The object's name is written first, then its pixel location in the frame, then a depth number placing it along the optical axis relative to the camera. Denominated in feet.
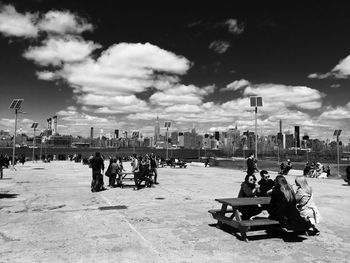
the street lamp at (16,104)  105.91
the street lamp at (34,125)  188.96
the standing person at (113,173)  60.54
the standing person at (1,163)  73.51
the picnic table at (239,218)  25.03
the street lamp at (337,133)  90.89
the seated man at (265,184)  30.04
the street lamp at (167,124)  159.43
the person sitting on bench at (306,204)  25.84
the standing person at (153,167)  64.69
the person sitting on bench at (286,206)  25.07
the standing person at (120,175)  61.02
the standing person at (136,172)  56.96
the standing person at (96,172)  53.98
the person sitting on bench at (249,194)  28.60
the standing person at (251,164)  51.47
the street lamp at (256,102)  83.35
